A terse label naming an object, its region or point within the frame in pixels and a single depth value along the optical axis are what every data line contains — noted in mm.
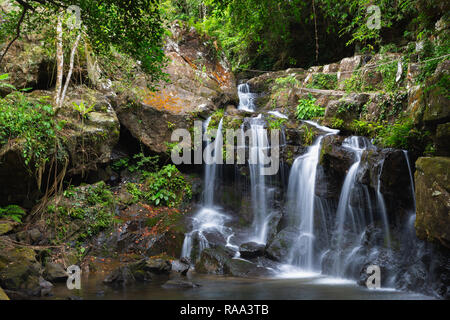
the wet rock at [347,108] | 9281
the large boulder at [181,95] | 9852
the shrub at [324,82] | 12516
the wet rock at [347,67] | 11939
